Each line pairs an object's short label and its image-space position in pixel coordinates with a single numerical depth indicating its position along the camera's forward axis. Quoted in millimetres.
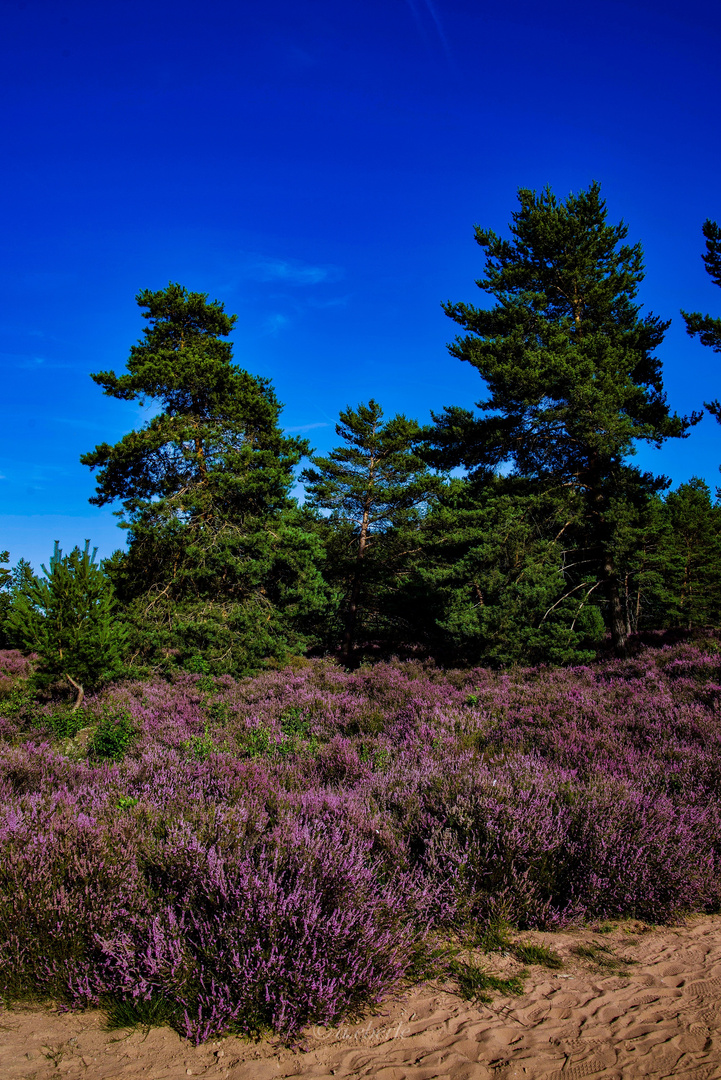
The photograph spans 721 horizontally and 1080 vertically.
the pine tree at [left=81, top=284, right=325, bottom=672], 16406
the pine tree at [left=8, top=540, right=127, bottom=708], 9844
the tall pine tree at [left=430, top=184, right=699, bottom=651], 15156
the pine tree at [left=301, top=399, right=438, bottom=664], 21312
